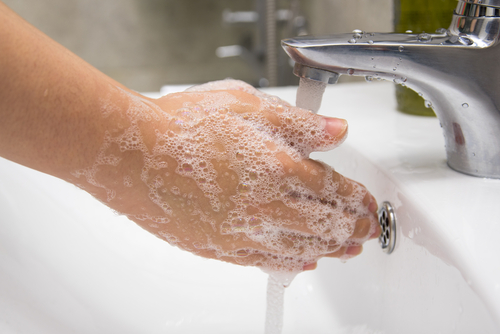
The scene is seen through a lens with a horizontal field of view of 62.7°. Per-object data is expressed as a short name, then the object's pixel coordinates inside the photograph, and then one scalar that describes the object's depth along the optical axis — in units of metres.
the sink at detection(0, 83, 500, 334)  0.29
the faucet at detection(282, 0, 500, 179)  0.34
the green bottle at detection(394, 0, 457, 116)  0.51
